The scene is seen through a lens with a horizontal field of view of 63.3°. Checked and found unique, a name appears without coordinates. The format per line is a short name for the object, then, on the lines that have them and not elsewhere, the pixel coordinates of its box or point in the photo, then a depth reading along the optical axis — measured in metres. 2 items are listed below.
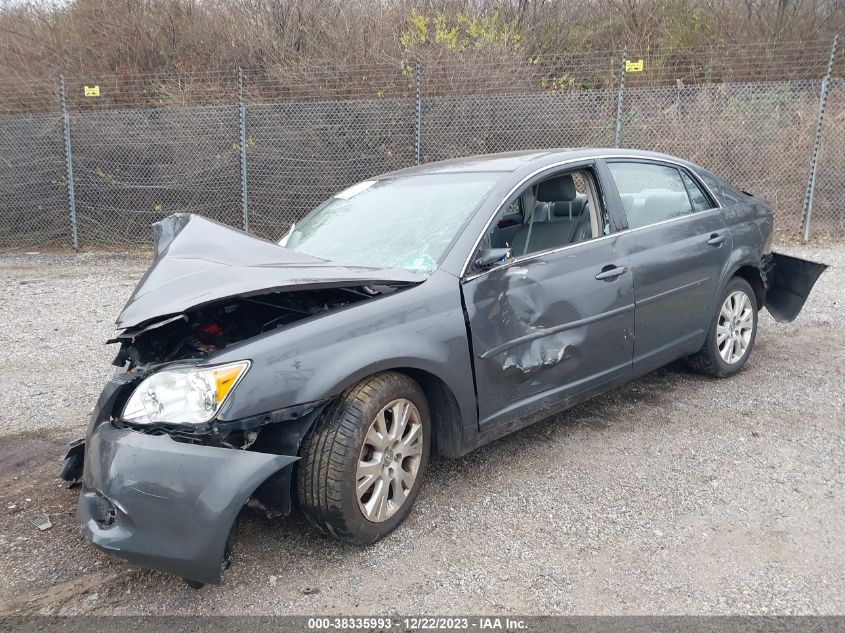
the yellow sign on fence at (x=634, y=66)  10.57
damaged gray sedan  2.51
